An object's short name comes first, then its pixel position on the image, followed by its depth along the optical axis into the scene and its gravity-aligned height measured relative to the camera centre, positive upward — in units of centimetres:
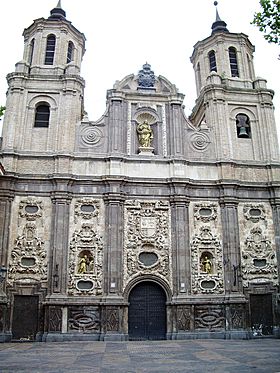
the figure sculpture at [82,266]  2164 +300
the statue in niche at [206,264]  2259 +320
